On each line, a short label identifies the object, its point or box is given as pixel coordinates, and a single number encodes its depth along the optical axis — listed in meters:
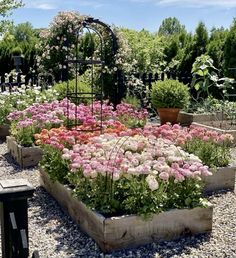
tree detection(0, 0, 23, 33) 14.78
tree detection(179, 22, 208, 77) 11.52
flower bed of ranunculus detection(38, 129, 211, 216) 2.92
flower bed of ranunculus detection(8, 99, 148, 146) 5.04
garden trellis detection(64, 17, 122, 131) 8.38
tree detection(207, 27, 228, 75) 10.45
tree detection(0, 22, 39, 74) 17.03
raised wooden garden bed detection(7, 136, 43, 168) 4.89
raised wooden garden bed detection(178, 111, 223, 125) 7.22
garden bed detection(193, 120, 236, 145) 6.26
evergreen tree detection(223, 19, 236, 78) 9.36
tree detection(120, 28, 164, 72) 13.39
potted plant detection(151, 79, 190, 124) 7.22
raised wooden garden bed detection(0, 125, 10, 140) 6.45
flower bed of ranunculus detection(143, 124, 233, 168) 4.15
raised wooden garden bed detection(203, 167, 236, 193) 4.05
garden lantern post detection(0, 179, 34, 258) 1.88
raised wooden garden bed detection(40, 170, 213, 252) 2.80
